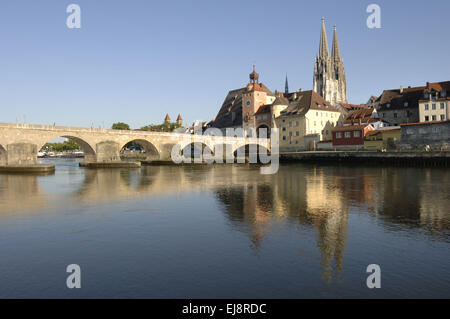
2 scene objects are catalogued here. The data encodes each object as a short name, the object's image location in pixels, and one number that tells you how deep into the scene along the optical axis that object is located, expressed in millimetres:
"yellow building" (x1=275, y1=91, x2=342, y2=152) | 89562
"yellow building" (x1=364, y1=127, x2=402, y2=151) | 66688
